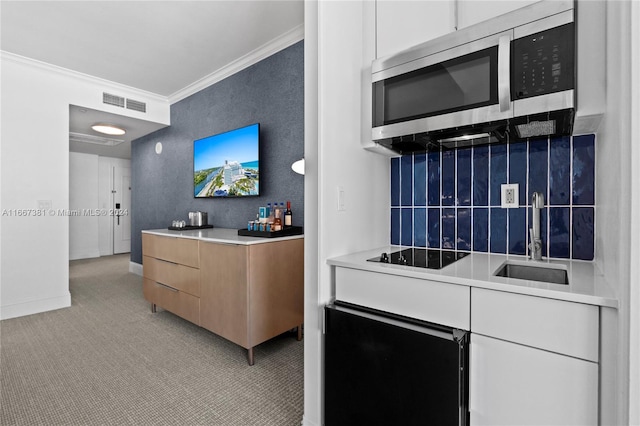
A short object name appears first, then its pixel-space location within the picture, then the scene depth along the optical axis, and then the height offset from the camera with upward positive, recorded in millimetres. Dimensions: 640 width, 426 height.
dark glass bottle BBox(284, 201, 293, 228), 2645 -81
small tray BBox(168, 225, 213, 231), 3262 -205
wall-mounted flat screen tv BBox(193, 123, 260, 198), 3041 +484
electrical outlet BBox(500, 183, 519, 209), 1512 +63
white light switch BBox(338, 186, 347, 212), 1507 +46
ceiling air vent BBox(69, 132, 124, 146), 5016 +1194
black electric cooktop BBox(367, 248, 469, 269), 1340 -237
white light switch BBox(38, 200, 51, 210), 3344 +54
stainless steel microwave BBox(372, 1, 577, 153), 1105 +513
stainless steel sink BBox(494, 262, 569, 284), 1287 -281
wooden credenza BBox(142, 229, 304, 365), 2143 -581
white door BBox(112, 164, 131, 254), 7227 -3
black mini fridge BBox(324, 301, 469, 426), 1059 -612
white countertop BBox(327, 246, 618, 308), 905 -244
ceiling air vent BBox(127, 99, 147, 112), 3953 +1345
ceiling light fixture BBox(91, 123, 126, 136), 4352 +1151
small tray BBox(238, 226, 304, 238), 2344 -190
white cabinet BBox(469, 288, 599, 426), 910 -486
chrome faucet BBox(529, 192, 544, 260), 1337 -84
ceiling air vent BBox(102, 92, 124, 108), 3765 +1352
